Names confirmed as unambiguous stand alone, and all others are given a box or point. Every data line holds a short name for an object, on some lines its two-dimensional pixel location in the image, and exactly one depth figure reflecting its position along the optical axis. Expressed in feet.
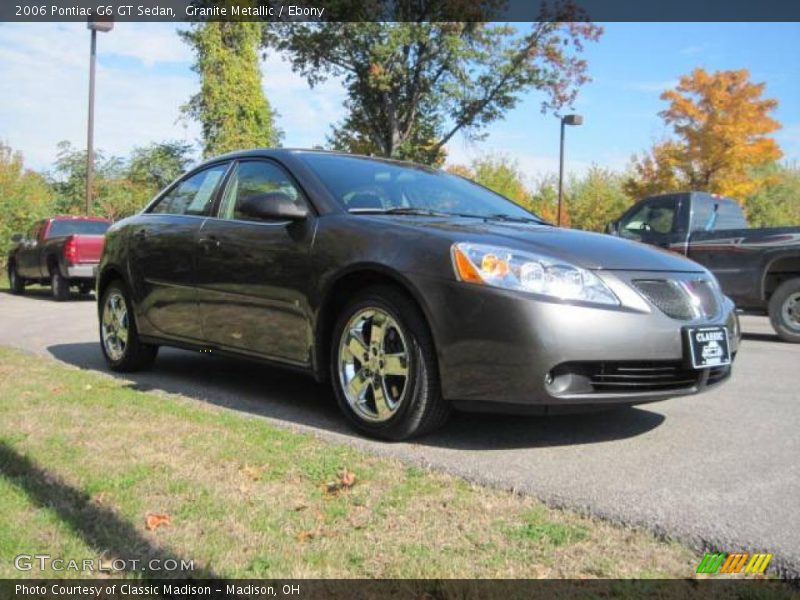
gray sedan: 11.71
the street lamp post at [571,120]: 92.94
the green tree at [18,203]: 75.36
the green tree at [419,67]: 90.84
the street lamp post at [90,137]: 74.33
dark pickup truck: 29.37
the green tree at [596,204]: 131.75
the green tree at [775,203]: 138.41
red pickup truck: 50.80
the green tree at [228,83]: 98.48
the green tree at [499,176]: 135.64
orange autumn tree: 85.71
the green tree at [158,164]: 106.01
